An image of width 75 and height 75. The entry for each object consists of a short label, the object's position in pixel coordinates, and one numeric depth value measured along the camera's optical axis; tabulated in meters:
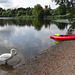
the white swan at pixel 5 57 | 6.05
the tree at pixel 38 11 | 63.29
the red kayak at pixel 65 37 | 11.24
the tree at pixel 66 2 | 24.42
